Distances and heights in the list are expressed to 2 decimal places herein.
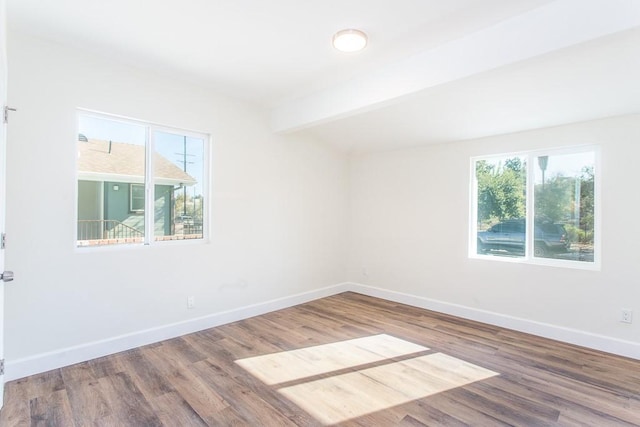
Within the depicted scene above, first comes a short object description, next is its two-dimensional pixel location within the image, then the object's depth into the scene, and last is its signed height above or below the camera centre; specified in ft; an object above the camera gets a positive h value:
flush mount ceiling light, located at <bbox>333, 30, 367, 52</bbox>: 7.78 +4.19
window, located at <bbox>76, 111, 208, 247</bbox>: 9.43 +0.86
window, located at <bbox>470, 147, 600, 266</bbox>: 10.79 +0.22
